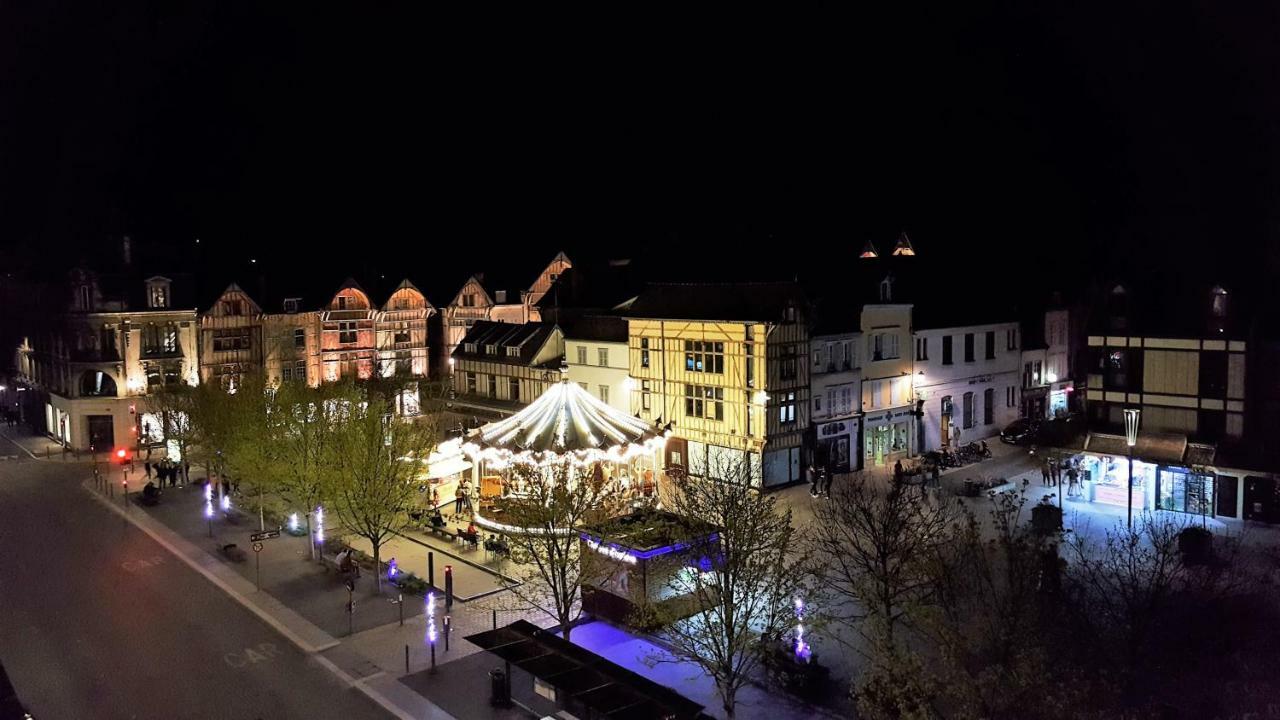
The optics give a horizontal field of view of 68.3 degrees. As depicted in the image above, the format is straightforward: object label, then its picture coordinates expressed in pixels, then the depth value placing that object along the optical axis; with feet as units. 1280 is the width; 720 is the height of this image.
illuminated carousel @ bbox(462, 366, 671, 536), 107.14
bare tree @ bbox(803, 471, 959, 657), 60.95
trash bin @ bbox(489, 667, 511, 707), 65.26
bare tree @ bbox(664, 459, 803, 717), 60.08
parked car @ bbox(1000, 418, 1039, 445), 152.47
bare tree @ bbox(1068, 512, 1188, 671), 52.42
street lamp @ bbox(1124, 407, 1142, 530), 104.78
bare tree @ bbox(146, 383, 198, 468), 135.73
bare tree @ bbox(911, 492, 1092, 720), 45.01
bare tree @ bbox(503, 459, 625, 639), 73.05
